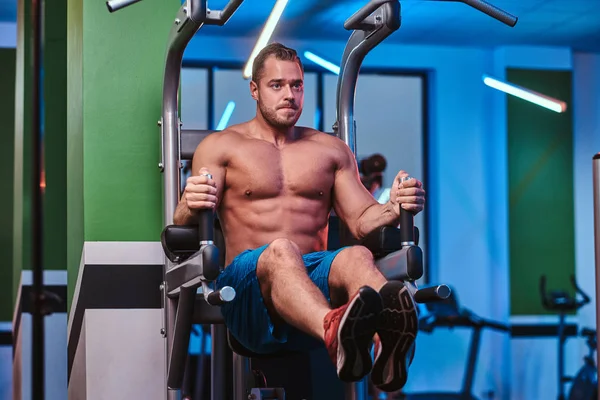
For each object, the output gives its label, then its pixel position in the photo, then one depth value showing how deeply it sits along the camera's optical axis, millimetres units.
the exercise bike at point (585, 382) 5871
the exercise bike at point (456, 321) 6127
